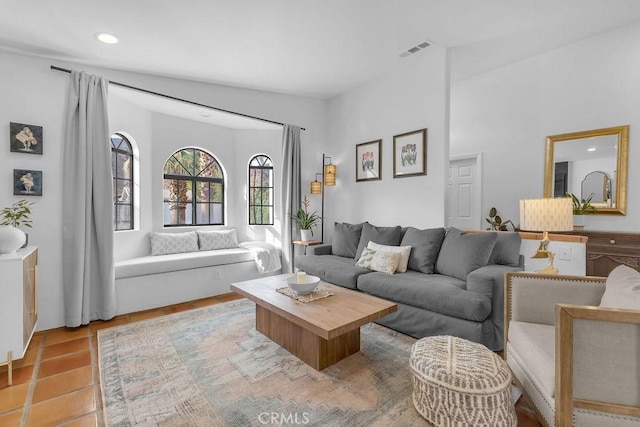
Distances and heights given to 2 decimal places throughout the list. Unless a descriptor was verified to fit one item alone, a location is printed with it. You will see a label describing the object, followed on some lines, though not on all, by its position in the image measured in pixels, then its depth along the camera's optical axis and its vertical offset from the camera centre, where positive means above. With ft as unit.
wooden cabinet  10.07 -1.39
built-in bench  10.68 -2.73
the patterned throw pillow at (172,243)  12.89 -1.61
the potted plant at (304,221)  14.96 -0.69
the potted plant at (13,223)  6.94 -0.54
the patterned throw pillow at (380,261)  10.00 -1.81
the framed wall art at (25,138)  8.79 +1.95
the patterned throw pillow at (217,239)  14.11 -1.59
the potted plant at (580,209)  11.66 +0.03
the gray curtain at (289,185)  14.82 +1.08
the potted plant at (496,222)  13.10 -0.59
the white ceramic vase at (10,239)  6.89 -0.82
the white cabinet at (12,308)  6.44 -2.24
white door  14.90 +0.84
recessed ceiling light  8.58 +4.82
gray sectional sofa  7.36 -2.11
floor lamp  15.38 +1.39
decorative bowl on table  7.80 -2.03
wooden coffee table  6.30 -2.38
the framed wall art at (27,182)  8.84 +0.65
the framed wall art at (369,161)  13.70 +2.20
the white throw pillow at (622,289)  4.16 -1.18
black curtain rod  9.42 +4.14
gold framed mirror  11.00 +1.68
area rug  5.32 -3.66
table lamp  6.52 -0.15
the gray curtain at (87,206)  9.46 -0.03
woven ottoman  4.60 -2.79
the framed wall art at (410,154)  11.86 +2.22
